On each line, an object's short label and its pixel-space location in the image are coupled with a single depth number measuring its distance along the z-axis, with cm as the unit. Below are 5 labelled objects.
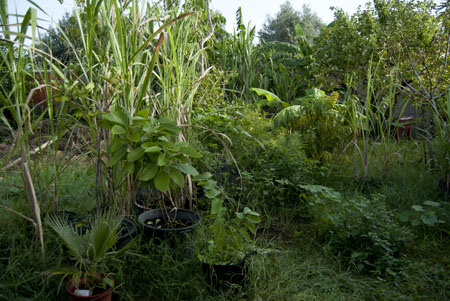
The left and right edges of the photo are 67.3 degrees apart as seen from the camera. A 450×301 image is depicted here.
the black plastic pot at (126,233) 195
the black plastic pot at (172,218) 207
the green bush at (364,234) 219
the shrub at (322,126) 369
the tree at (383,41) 488
